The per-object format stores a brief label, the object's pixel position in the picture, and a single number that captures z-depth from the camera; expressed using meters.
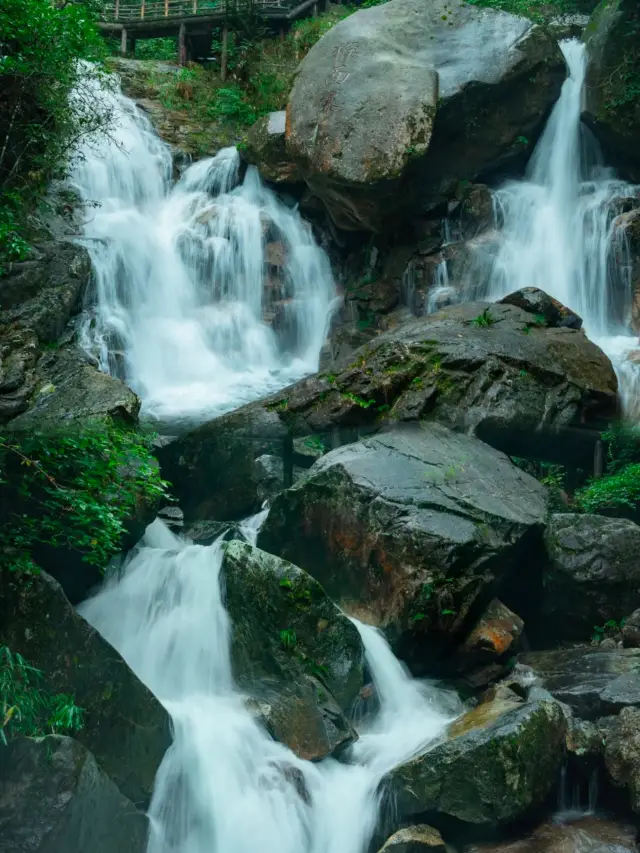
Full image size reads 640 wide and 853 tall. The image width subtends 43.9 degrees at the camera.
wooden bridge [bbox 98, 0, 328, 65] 22.08
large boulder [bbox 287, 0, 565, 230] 12.53
